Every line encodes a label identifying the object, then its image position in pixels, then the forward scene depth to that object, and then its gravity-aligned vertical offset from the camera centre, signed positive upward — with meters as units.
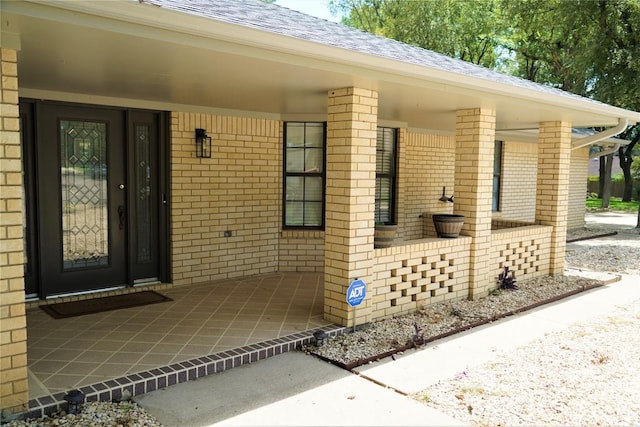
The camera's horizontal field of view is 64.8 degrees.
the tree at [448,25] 20.73 +6.42
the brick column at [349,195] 4.96 -0.19
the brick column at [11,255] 3.08 -0.53
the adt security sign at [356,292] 4.82 -1.12
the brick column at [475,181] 6.44 -0.03
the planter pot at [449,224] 6.28 -0.58
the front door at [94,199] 5.75 -0.33
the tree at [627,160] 27.13 +1.23
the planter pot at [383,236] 5.55 -0.65
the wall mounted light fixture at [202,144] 6.77 +0.40
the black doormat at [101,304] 5.39 -1.50
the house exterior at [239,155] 3.23 +0.25
